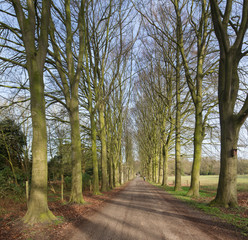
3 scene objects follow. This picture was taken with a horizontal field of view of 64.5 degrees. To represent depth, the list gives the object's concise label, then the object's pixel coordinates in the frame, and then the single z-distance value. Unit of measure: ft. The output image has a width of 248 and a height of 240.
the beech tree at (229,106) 24.97
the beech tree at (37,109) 20.21
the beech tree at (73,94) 32.68
